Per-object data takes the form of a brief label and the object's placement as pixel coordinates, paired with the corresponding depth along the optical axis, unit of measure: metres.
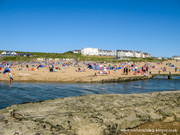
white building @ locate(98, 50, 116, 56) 144.60
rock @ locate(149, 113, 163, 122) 5.62
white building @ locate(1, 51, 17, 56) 108.10
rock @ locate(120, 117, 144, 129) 5.09
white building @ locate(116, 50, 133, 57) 141.75
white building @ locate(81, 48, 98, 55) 132.94
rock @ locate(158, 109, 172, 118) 5.92
